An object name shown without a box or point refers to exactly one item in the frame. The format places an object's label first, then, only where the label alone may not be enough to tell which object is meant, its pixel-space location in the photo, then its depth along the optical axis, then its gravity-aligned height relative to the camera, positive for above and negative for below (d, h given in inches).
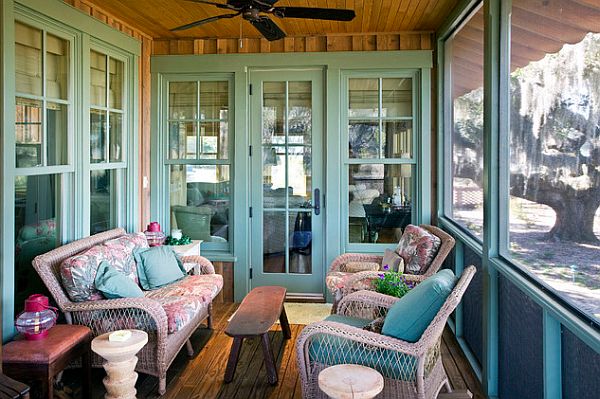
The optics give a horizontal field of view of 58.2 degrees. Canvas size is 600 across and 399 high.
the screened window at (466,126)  153.9 +20.9
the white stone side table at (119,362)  113.1 -36.3
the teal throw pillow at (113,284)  135.0 -23.0
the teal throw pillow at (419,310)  103.7 -22.9
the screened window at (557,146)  77.1 +7.8
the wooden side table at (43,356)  109.0 -33.6
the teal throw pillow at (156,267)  163.3 -22.8
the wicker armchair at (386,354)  102.2 -32.2
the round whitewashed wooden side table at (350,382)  88.4 -31.9
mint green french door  214.1 +5.2
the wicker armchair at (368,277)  153.4 -24.3
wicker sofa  129.2 -29.3
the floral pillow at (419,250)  161.6 -17.7
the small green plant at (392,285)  139.4 -24.3
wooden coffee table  129.7 -32.5
